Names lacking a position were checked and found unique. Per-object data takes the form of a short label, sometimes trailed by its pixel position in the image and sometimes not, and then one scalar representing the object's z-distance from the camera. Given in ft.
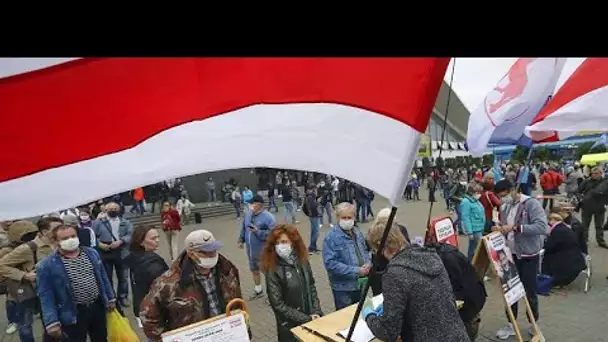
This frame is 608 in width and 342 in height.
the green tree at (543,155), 131.44
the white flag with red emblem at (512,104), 17.80
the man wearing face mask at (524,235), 15.61
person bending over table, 7.99
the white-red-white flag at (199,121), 6.05
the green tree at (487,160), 142.04
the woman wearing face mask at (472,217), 23.50
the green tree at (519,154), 117.29
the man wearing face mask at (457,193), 34.20
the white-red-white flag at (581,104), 13.73
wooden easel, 14.23
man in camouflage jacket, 9.62
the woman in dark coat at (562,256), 20.52
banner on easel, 14.46
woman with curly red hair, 11.99
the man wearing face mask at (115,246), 22.09
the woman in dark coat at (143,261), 14.20
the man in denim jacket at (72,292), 12.86
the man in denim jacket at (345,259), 13.62
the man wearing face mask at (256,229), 21.53
